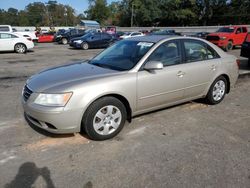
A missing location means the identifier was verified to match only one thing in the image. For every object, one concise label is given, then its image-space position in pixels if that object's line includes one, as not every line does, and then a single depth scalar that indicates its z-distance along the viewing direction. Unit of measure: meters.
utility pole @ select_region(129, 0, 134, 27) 70.88
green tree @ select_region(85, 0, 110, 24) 98.19
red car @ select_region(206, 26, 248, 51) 18.87
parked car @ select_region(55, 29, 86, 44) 28.96
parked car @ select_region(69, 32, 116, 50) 22.00
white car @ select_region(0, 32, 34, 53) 17.52
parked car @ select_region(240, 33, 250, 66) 10.63
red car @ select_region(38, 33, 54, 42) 32.94
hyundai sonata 3.80
